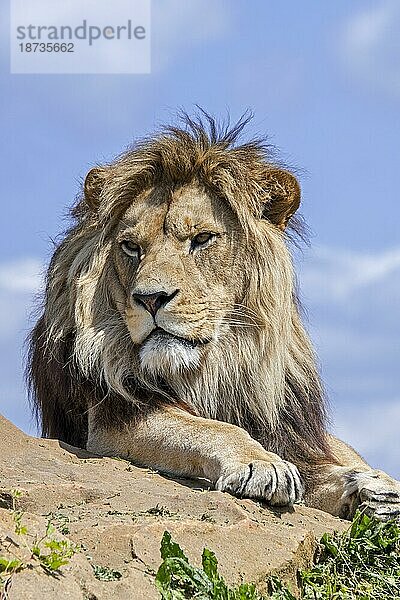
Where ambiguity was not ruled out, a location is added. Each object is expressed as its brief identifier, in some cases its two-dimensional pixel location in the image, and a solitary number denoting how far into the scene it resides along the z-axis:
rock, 8.03
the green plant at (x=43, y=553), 7.56
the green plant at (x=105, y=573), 8.20
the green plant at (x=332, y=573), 8.48
